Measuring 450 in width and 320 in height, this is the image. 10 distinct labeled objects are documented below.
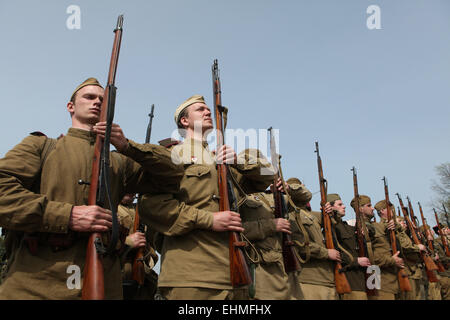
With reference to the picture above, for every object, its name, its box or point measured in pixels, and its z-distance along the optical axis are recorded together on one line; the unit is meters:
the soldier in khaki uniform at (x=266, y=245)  4.57
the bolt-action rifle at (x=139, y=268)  4.64
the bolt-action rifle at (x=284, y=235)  5.14
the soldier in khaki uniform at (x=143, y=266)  4.62
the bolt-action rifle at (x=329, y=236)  6.73
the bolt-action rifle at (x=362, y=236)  7.97
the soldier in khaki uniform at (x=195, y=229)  3.28
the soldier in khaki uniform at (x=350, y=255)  7.37
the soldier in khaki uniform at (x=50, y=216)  2.48
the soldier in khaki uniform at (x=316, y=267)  6.43
